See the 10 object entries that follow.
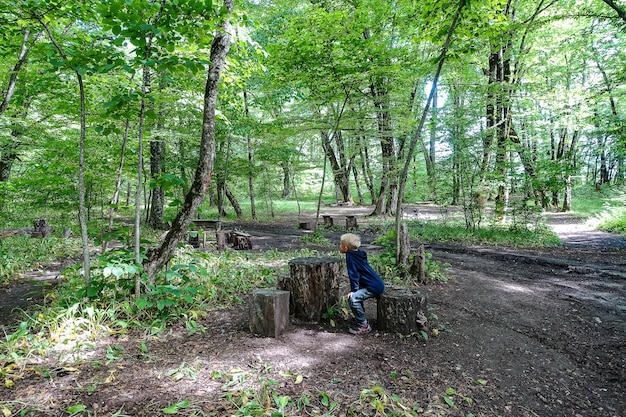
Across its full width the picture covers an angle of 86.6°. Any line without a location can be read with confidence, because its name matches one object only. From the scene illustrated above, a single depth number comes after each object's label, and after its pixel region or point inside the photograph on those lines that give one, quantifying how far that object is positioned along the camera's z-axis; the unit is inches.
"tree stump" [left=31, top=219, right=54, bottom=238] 389.1
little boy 147.5
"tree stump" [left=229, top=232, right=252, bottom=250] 356.9
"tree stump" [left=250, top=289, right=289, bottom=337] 136.6
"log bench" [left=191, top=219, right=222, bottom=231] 440.9
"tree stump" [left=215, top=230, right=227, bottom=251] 331.3
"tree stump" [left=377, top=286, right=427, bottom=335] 146.7
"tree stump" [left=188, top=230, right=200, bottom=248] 356.1
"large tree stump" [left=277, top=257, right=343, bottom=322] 157.6
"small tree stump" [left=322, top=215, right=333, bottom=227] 513.0
